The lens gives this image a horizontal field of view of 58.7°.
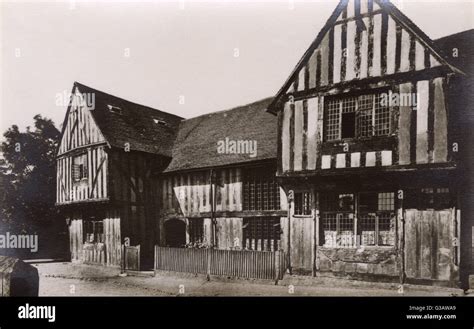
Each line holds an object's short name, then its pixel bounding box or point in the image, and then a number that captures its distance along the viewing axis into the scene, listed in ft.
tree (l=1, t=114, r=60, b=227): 73.20
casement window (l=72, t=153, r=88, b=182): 64.54
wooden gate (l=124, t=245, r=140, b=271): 56.03
